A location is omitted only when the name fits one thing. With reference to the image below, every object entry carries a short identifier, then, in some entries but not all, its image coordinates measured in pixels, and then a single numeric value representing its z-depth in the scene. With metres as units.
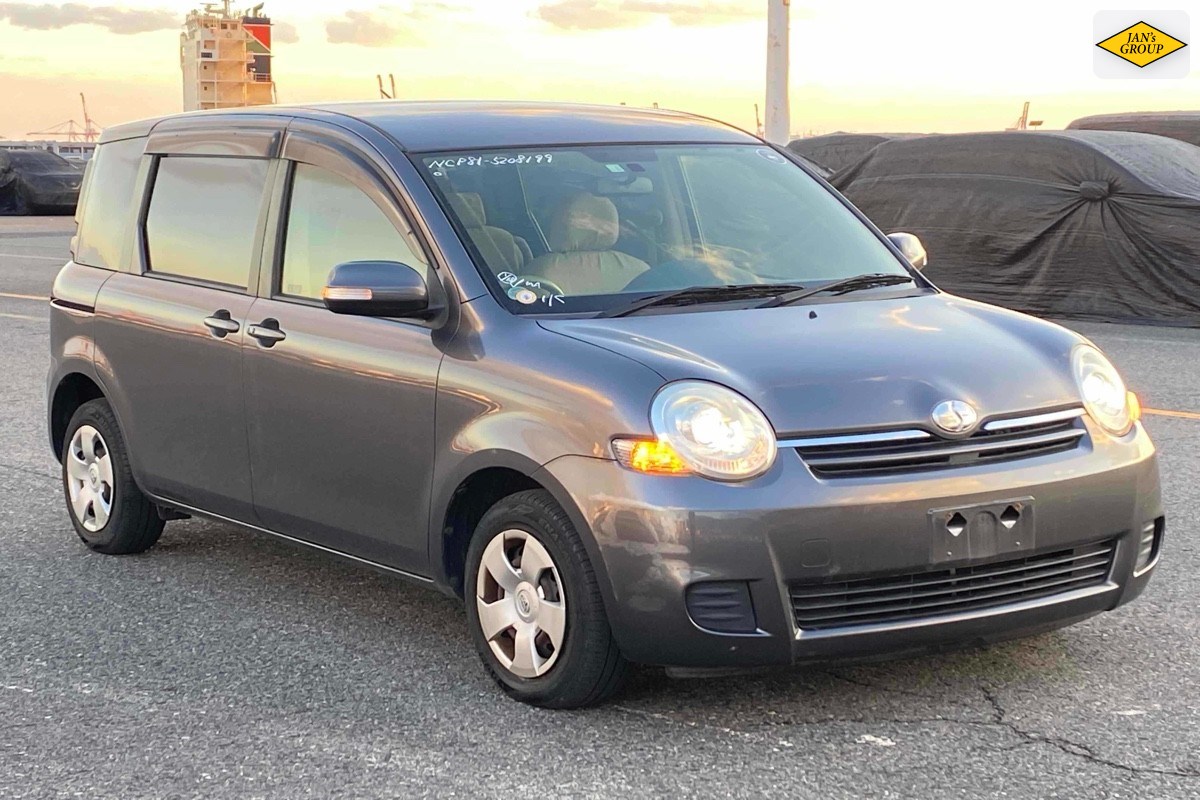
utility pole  24.38
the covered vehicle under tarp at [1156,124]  22.73
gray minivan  4.18
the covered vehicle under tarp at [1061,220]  14.74
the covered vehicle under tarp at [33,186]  38.34
